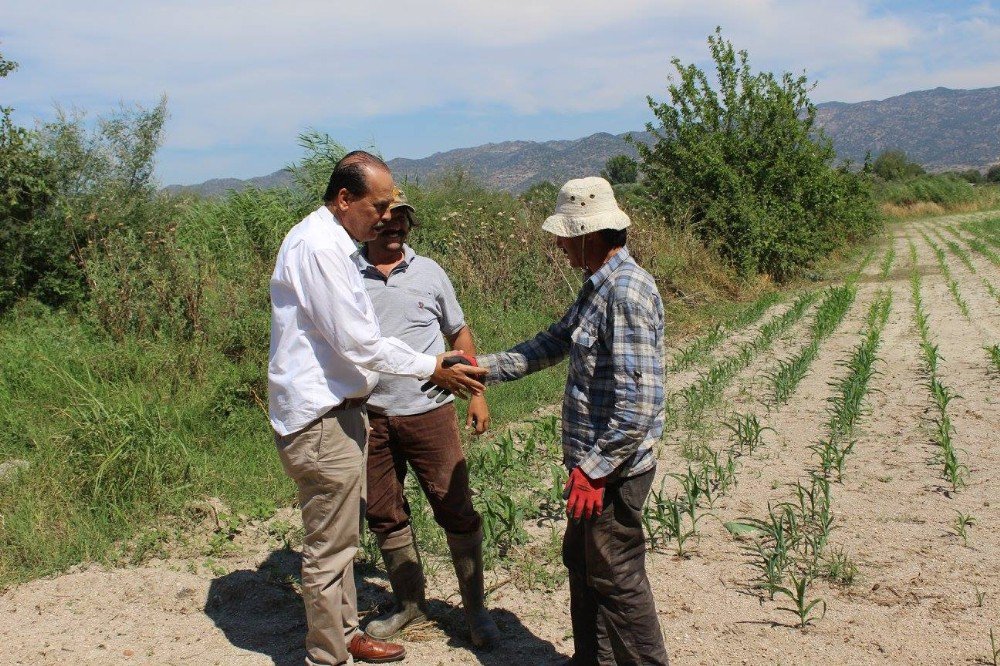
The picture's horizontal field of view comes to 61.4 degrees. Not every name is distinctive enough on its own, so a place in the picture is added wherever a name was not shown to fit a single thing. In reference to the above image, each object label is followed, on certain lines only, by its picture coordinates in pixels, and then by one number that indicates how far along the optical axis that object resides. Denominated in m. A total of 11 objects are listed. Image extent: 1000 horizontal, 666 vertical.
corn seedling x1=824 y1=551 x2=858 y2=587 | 3.96
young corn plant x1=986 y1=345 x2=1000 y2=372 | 7.89
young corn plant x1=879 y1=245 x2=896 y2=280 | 17.59
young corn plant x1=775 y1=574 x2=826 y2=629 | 3.57
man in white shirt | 2.87
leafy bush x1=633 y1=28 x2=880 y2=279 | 15.66
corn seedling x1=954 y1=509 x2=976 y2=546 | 4.31
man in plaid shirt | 2.71
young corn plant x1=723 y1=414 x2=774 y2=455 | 5.97
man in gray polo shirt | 3.50
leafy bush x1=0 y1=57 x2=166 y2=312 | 9.34
